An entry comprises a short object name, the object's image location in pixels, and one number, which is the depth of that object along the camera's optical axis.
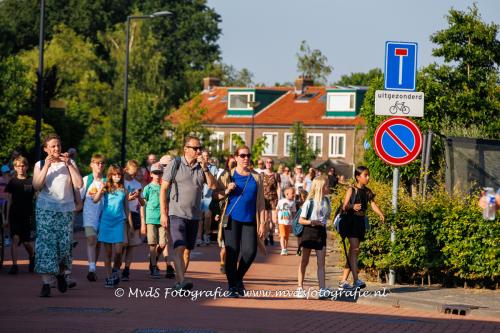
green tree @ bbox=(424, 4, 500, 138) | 33.81
